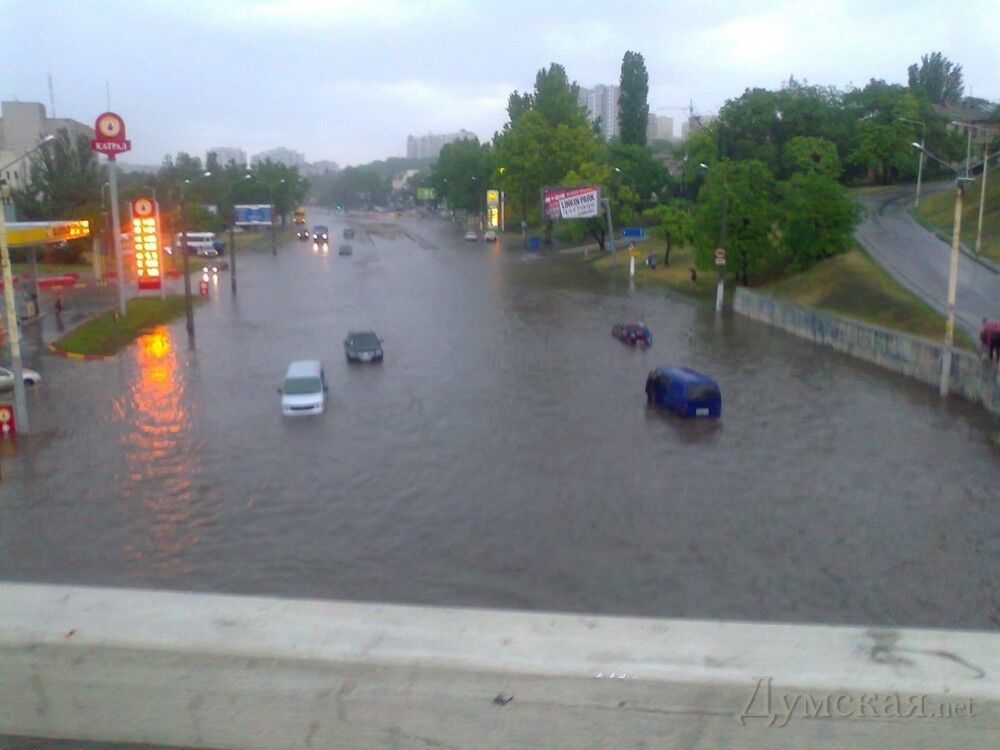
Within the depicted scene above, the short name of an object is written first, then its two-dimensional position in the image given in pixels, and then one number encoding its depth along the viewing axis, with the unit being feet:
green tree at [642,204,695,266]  167.73
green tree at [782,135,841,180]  195.93
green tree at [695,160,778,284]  140.46
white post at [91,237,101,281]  158.17
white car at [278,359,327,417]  65.05
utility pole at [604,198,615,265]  188.29
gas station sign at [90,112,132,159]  118.83
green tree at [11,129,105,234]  202.18
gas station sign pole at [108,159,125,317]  110.52
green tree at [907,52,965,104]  371.56
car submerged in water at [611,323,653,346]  98.22
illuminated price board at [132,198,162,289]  128.98
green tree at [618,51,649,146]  278.46
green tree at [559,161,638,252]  213.87
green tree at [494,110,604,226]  248.11
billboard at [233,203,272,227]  314.55
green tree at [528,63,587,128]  265.75
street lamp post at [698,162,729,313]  125.29
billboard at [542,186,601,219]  199.93
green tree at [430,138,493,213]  333.83
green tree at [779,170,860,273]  135.64
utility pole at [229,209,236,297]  146.77
